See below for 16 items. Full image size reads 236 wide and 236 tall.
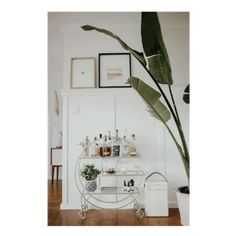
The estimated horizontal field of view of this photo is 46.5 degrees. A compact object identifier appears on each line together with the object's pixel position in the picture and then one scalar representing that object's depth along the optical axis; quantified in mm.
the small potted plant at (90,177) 3213
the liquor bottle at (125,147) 3401
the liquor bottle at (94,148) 3443
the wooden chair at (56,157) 5422
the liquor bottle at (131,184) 3275
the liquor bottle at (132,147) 3337
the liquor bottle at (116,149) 3309
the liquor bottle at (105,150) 3307
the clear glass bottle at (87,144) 3469
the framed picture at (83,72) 3586
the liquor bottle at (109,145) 3322
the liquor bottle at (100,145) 3340
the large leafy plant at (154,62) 2031
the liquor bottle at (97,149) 3414
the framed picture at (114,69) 3558
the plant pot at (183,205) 2453
